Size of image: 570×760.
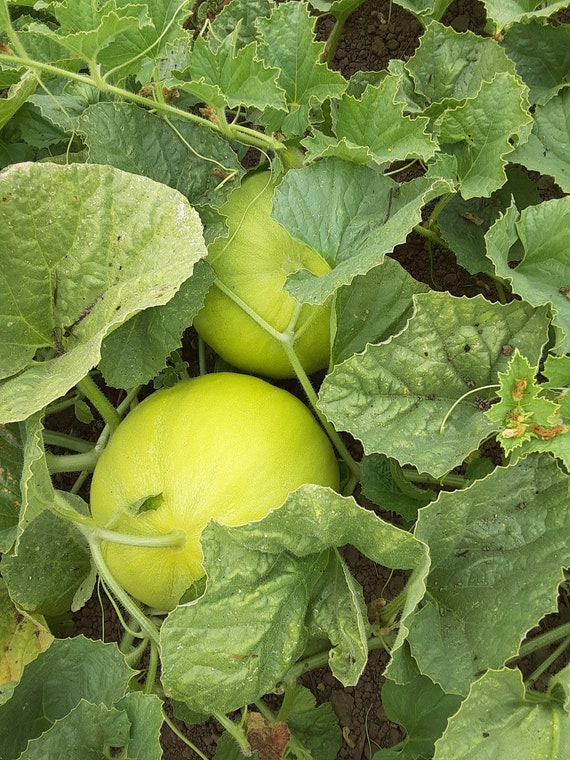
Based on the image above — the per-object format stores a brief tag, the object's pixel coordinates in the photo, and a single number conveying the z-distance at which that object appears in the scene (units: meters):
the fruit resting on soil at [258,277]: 0.51
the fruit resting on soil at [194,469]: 0.46
